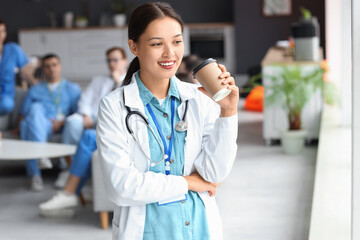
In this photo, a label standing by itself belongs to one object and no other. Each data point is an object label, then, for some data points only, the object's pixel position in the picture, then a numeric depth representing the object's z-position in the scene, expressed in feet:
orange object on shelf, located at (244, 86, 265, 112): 29.25
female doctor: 5.82
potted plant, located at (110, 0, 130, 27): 39.45
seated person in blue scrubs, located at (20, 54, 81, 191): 18.45
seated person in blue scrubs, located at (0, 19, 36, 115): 19.92
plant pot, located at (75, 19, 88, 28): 39.73
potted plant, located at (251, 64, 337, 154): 20.27
